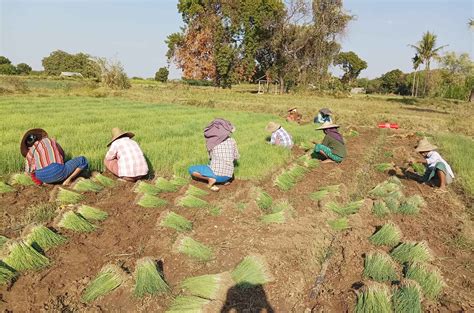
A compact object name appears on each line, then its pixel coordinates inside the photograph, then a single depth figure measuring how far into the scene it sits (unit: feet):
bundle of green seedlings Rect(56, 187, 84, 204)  13.29
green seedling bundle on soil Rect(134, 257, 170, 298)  8.02
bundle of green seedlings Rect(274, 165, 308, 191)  16.40
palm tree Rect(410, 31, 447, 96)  110.63
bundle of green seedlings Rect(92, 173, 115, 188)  15.44
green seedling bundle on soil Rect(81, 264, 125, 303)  7.94
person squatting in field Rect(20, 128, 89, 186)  14.71
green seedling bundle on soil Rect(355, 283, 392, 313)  7.50
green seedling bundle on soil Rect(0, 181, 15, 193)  14.03
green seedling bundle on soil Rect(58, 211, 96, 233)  10.86
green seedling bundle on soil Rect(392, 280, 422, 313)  7.57
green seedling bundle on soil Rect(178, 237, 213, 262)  9.61
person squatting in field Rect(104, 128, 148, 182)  15.71
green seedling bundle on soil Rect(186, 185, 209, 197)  14.25
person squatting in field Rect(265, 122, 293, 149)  24.32
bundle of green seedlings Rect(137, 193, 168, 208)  13.28
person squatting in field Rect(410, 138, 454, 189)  17.70
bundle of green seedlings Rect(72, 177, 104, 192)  14.47
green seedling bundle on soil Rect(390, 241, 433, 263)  10.02
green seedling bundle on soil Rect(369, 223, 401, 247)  11.19
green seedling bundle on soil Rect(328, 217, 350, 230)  12.20
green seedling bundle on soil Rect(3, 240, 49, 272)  8.55
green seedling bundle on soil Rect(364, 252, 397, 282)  9.09
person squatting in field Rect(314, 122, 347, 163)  21.95
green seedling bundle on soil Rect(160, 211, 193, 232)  11.32
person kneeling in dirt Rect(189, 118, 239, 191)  15.67
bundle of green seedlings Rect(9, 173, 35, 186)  14.97
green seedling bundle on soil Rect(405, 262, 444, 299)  8.55
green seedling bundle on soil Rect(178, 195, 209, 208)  13.26
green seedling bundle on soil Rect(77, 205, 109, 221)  11.79
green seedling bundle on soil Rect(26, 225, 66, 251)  9.61
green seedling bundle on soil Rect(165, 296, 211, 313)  7.17
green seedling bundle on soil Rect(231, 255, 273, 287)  8.50
